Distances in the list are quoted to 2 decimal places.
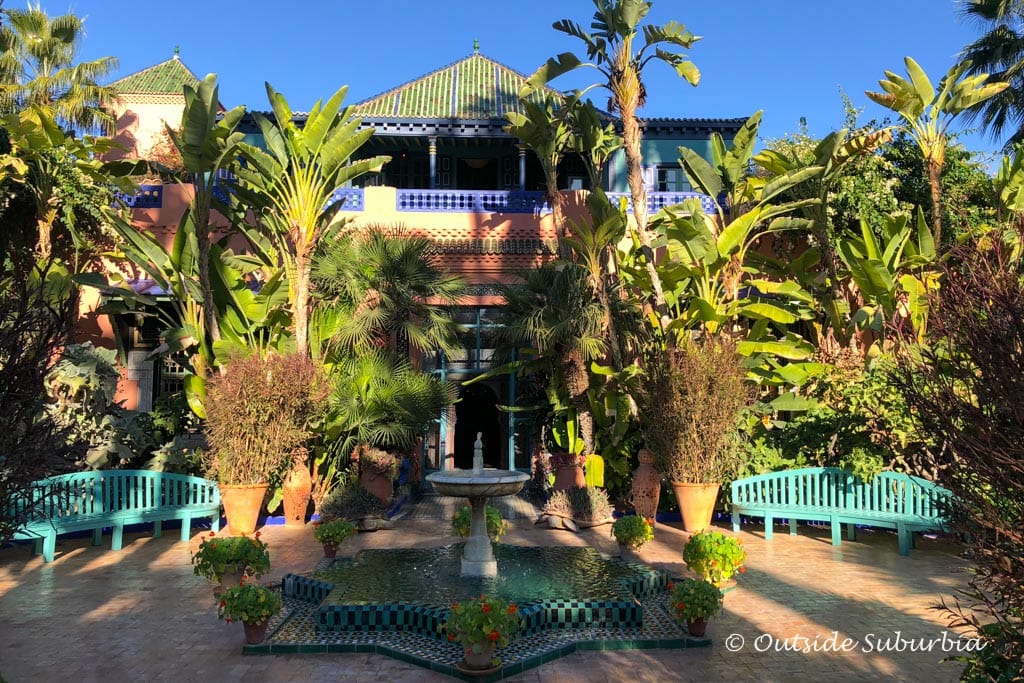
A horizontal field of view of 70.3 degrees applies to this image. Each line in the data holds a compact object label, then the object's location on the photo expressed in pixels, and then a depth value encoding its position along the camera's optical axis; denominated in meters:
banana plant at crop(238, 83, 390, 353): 10.77
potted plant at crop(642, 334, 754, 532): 9.62
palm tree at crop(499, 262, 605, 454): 11.05
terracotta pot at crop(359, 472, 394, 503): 11.26
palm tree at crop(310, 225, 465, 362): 11.30
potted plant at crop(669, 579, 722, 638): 5.58
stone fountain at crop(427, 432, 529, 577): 7.18
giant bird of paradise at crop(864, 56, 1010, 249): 12.23
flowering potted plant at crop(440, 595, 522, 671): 4.82
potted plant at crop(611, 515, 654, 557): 7.78
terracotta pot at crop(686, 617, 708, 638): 5.67
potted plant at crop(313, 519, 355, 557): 7.91
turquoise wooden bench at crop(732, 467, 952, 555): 8.78
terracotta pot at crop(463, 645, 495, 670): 4.91
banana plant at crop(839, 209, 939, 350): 11.36
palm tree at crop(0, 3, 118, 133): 16.23
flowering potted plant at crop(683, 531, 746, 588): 6.16
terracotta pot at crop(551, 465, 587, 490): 11.82
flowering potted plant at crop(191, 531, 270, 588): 6.05
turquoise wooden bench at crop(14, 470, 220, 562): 8.48
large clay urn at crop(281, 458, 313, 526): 10.52
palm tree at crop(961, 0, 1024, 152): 16.17
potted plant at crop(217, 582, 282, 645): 5.38
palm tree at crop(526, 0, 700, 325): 10.68
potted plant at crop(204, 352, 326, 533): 9.34
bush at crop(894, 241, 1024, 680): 3.26
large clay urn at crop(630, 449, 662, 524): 10.55
